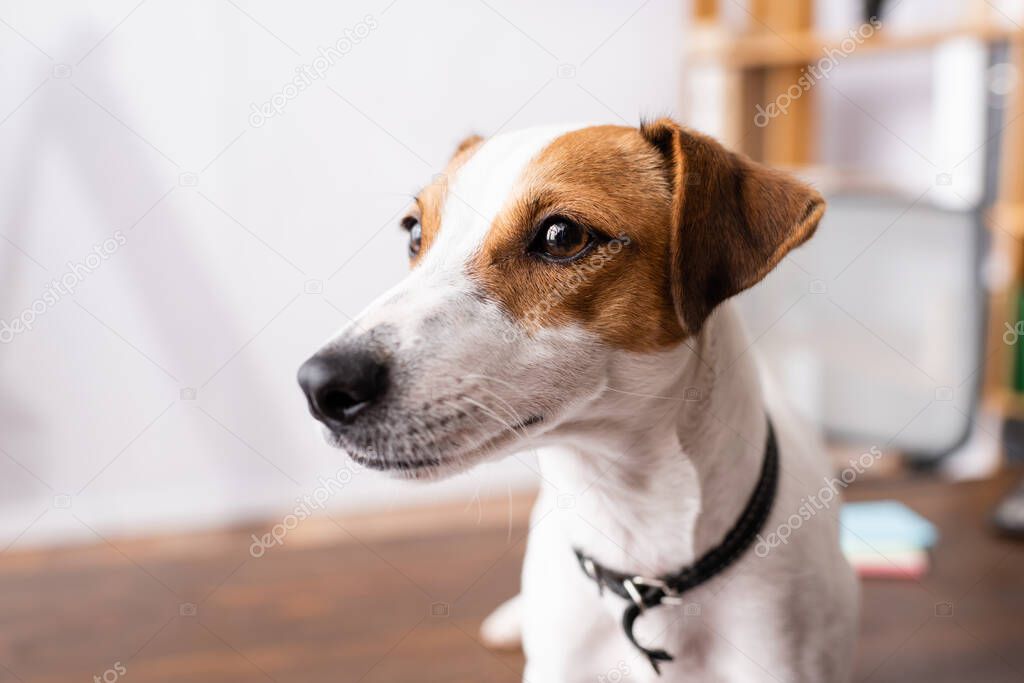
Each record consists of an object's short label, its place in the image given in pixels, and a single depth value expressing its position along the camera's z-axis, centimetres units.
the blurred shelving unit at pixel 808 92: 95
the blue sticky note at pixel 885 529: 68
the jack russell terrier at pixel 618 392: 43
